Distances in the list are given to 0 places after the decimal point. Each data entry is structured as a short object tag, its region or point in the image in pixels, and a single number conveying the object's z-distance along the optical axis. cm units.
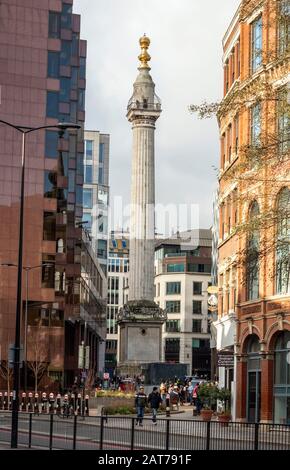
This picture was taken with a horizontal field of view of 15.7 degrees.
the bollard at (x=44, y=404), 5991
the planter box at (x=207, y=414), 4795
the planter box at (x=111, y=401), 6197
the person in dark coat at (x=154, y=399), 4882
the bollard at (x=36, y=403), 6090
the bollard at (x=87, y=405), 5910
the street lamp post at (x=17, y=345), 3417
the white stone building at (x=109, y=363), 19150
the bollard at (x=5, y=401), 6844
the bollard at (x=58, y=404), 5911
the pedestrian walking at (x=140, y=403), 4909
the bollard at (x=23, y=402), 6378
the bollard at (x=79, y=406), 5704
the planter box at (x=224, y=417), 4698
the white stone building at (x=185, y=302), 16500
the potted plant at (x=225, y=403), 4742
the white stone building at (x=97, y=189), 17025
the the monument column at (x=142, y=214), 8744
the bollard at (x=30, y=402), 6193
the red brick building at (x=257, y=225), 2731
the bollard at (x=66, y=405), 5404
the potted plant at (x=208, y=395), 5188
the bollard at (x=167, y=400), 6021
